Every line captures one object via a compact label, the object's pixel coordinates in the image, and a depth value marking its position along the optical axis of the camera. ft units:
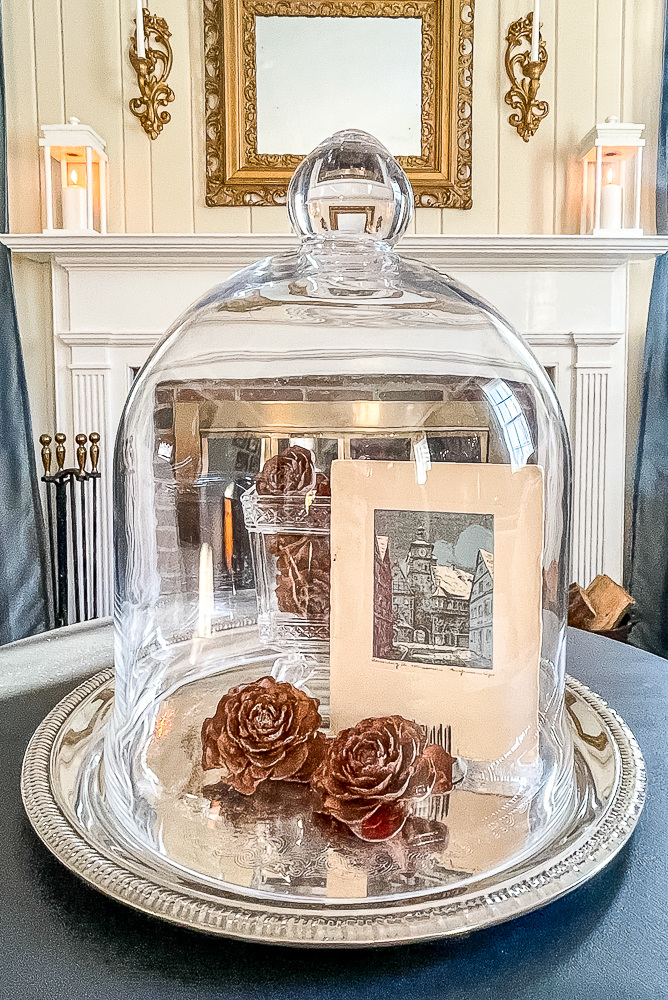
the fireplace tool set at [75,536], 6.41
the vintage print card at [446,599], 1.45
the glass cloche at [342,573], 1.26
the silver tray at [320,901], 0.98
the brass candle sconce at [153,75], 6.74
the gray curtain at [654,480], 6.90
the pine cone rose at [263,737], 1.34
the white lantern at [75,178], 6.42
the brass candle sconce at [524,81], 6.79
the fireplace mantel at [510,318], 6.73
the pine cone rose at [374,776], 1.24
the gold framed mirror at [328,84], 6.72
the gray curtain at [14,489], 6.77
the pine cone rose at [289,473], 1.70
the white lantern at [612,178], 6.47
